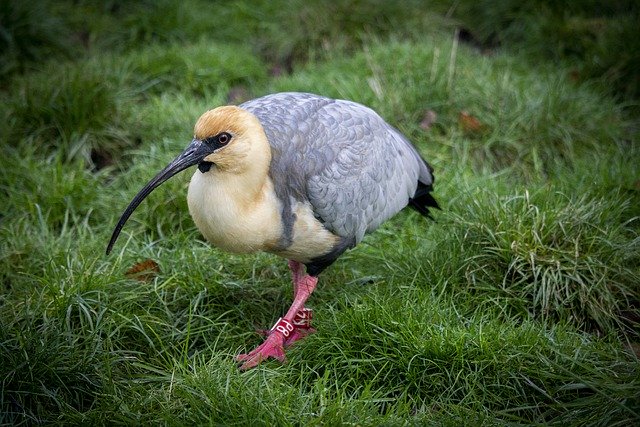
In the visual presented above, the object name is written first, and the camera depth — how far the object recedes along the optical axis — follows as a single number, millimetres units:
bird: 3406
